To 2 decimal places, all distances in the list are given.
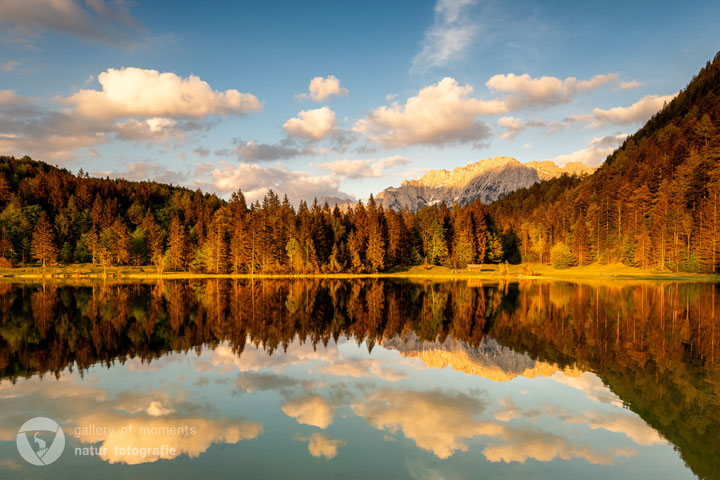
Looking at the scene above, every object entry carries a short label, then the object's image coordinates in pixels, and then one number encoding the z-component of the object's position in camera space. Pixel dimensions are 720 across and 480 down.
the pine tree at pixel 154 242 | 116.91
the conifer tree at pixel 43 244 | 118.44
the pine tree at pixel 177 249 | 120.50
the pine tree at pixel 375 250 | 116.88
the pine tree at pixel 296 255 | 111.00
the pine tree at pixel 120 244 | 127.62
